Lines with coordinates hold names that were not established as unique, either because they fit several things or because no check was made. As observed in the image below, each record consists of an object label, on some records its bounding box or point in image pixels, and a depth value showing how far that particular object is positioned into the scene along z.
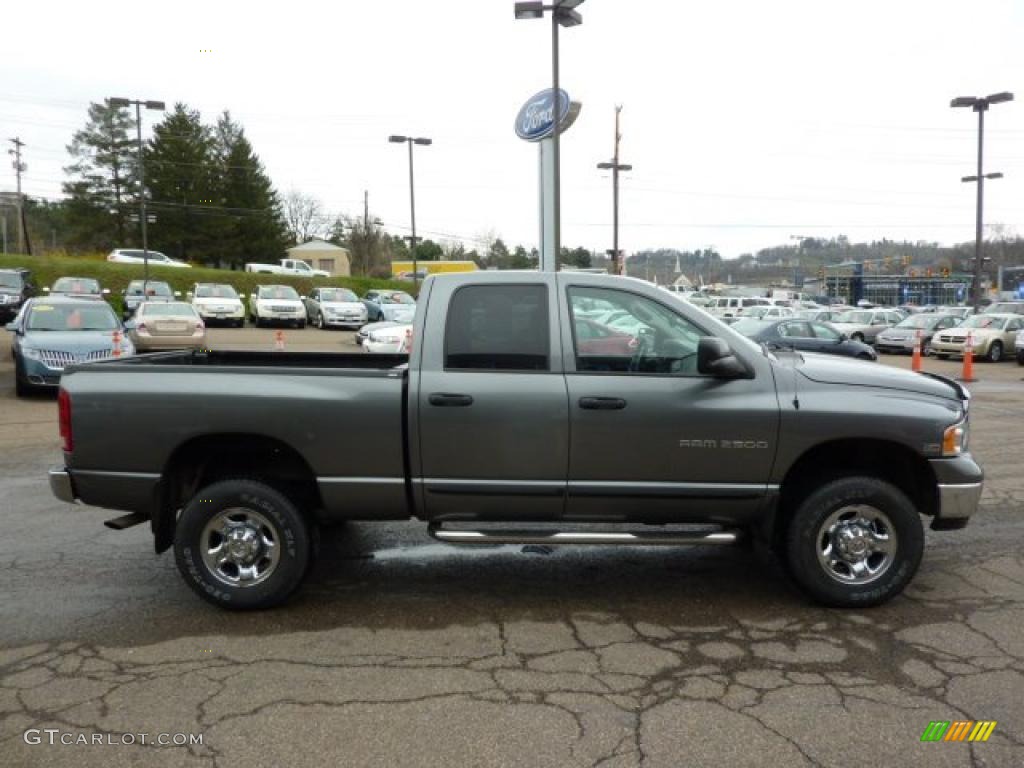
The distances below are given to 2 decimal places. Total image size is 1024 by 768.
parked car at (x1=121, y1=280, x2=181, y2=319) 31.02
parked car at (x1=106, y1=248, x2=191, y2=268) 46.91
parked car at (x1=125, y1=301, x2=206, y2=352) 18.56
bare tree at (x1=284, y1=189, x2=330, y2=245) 94.69
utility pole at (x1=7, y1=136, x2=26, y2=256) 73.50
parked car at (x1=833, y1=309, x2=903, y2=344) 31.41
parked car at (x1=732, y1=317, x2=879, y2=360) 19.64
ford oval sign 18.22
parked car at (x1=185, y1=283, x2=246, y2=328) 30.84
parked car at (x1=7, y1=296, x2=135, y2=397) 12.90
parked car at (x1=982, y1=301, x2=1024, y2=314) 31.70
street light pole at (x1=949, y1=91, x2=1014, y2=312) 29.62
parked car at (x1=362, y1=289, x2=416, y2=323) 30.97
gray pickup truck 4.49
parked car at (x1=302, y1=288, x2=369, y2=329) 32.44
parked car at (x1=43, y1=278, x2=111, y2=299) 28.08
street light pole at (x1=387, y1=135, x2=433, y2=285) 36.12
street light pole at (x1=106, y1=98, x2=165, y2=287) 30.00
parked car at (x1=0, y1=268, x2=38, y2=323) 25.71
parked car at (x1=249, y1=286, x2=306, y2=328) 31.66
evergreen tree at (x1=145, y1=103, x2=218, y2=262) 63.78
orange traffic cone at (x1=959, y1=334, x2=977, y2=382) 19.36
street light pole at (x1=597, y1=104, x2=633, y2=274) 37.59
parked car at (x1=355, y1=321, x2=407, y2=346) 19.70
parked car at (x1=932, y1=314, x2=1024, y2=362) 25.47
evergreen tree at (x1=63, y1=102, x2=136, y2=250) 63.75
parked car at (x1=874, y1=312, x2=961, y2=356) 28.09
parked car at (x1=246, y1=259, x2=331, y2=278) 55.41
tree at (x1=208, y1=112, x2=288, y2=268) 66.02
